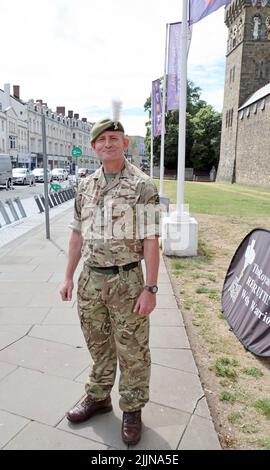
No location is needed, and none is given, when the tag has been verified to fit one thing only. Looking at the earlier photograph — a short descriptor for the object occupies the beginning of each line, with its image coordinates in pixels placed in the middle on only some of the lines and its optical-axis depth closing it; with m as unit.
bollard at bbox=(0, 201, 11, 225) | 10.91
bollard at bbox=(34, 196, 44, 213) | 14.31
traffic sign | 19.66
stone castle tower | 36.88
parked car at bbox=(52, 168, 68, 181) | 37.12
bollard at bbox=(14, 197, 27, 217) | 12.65
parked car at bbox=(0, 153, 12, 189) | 25.78
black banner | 3.43
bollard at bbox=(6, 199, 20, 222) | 11.41
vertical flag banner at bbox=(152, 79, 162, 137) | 16.19
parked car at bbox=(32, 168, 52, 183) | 37.16
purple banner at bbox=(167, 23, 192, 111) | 9.38
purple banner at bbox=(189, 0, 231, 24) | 6.36
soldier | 2.27
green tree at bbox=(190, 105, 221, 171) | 53.25
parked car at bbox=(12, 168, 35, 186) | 31.63
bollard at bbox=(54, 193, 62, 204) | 17.81
